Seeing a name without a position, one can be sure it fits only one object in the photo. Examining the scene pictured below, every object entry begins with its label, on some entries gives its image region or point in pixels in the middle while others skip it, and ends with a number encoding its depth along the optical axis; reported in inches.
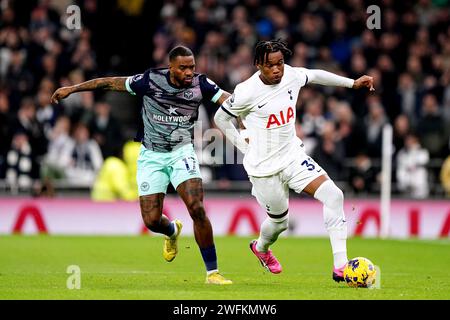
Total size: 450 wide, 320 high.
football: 450.3
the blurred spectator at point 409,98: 956.0
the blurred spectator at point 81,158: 906.7
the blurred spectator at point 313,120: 907.7
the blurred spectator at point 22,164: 896.1
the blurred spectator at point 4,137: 902.4
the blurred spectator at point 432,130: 925.8
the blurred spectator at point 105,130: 927.7
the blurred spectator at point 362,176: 895.1
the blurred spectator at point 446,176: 887.7
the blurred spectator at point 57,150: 903.7
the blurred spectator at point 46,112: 930.1
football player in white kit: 471.5
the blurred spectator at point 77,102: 938.7
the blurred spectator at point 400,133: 912.9
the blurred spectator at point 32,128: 900.6
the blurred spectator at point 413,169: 896.9
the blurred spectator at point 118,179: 892.6
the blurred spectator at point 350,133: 913.5
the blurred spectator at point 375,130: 919.7
